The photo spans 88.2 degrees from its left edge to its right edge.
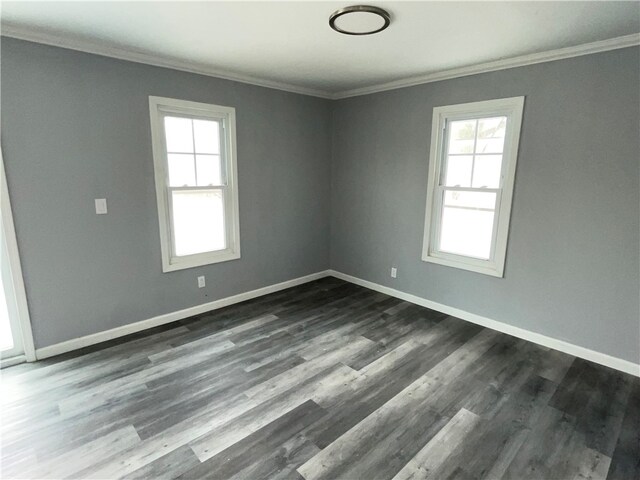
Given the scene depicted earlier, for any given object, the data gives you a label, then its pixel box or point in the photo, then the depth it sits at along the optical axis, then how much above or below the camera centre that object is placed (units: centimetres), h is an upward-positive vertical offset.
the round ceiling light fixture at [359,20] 196 +99
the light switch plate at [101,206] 279 -25
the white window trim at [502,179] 295 +2
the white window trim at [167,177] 301 -1
